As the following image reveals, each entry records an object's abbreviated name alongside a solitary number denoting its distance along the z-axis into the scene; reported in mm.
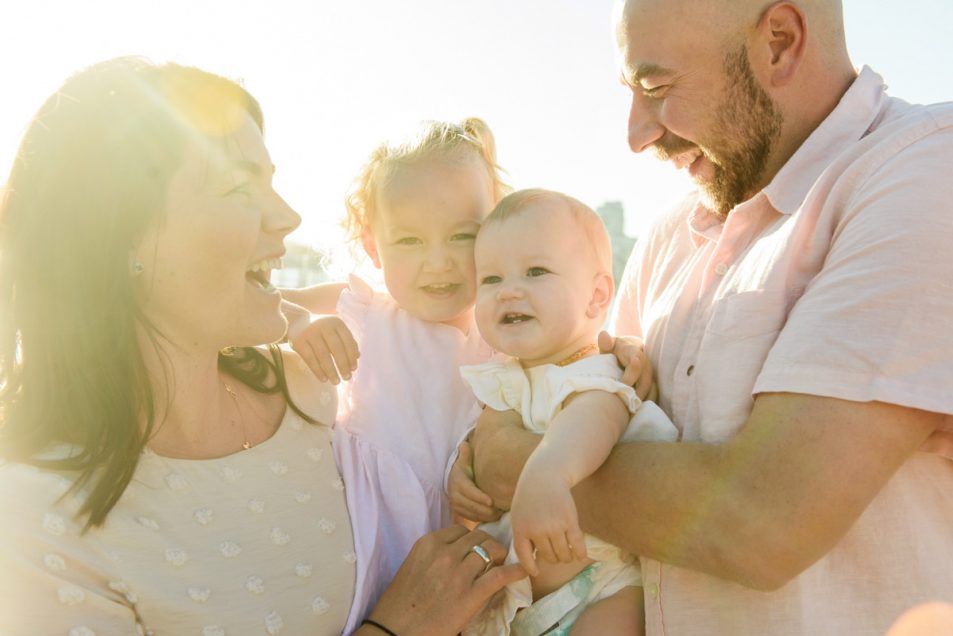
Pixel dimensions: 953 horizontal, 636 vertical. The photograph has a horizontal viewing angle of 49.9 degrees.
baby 712
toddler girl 873
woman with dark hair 686
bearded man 641
